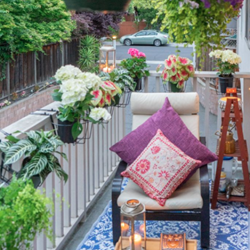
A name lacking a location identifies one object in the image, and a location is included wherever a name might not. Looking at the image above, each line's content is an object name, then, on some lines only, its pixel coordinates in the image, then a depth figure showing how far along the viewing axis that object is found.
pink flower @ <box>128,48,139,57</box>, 4.37
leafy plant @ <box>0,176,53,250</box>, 1.46
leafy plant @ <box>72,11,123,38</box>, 15.26
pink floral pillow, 3.22
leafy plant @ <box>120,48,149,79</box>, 4.22
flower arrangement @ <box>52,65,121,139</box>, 2.60
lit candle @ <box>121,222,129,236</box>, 2.47
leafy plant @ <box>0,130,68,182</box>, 2.10
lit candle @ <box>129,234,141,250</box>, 2.52
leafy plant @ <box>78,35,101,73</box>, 15.54
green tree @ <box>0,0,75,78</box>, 10.85
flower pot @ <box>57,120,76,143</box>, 2.70
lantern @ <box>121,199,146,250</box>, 2.42
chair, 3.09
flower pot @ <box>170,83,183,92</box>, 4.29
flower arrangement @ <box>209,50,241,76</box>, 4.23
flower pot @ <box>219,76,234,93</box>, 4.27
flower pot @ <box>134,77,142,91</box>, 4.27
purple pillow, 3.52
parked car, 24.19
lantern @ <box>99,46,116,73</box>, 5.12
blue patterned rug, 3.28
